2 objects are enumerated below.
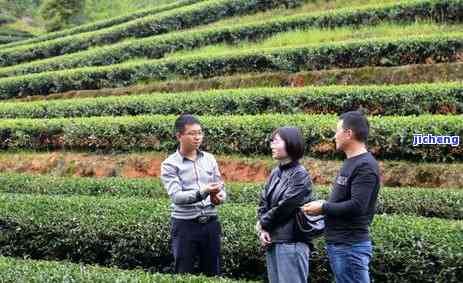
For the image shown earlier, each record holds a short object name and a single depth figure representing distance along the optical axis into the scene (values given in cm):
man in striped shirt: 601
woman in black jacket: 505
